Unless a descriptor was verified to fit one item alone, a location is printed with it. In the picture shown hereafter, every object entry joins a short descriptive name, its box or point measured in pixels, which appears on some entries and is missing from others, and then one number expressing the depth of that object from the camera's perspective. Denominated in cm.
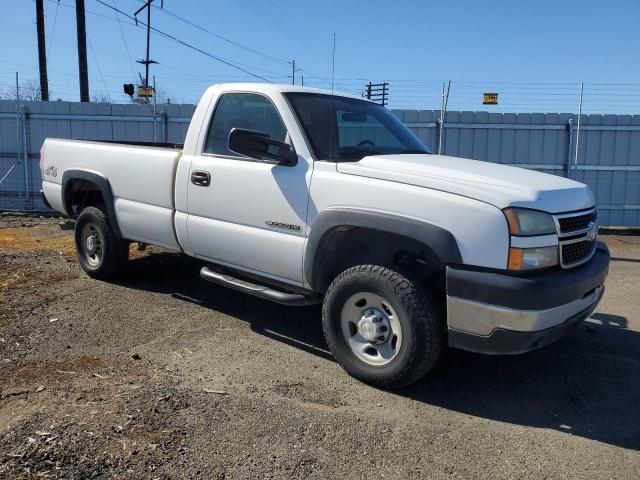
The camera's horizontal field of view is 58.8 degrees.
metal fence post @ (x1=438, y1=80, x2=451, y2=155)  1153
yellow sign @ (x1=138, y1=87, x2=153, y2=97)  1681
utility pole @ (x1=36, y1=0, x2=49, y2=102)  2026
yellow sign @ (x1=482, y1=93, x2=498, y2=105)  1266
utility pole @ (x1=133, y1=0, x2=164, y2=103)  2361
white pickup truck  338
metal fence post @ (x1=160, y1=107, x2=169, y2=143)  1212
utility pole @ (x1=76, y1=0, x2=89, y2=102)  2045
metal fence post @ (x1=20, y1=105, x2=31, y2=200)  1239
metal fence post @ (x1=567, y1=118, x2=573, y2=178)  1148
